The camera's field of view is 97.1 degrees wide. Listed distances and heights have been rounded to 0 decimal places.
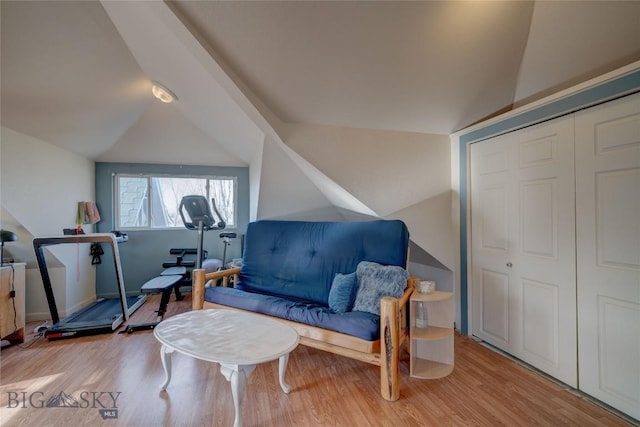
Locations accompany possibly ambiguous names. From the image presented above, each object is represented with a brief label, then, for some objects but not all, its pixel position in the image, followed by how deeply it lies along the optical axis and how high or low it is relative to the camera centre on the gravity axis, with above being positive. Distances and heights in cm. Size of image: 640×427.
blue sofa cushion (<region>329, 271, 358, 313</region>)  218 -60
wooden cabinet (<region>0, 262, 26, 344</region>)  241 -75
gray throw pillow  206 -51
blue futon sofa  181 -57
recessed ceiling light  281 +129
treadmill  266 -105
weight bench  287 -75
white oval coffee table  141 -68
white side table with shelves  203 -85
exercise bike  303 -44
